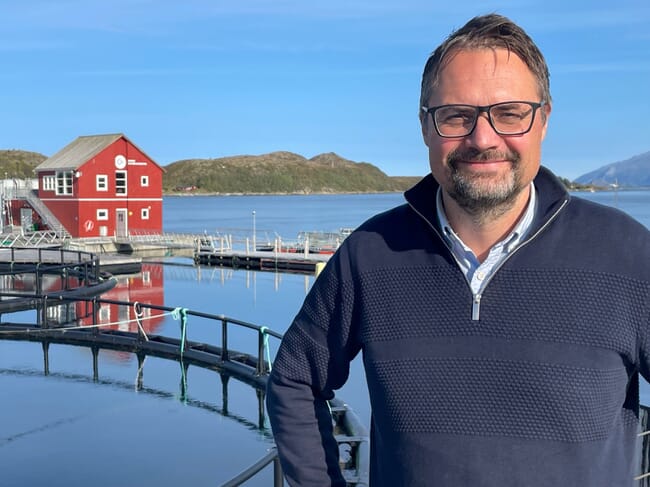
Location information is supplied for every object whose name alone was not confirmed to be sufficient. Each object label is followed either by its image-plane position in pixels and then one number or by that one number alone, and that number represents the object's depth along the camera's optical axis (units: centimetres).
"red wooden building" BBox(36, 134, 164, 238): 4316
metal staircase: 4278
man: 177
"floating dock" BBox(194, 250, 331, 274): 3834
